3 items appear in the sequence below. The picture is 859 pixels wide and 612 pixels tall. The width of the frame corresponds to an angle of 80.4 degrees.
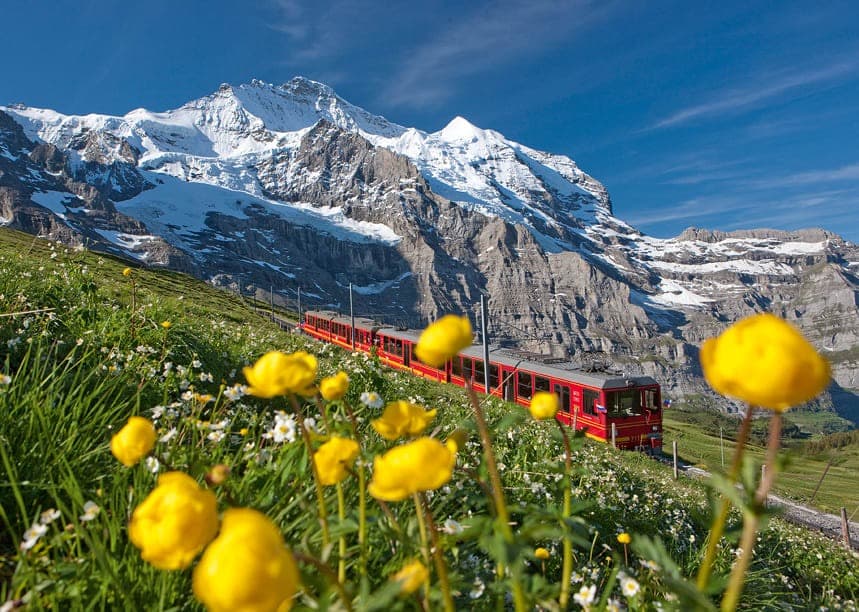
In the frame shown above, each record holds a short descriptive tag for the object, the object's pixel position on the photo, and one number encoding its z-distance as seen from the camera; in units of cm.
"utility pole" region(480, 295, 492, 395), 1136
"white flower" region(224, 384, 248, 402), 213
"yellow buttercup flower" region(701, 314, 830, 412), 18
